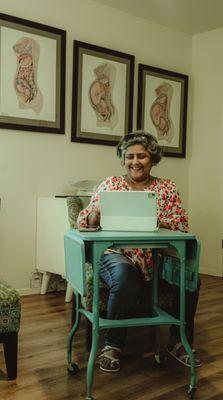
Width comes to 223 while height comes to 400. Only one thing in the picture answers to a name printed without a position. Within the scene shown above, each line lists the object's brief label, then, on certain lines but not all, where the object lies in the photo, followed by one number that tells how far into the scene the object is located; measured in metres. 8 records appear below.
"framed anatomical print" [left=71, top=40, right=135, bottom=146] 3.59
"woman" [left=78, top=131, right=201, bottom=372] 1.92
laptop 1.82
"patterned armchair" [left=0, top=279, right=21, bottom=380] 1.83
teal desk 1.68
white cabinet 3.14
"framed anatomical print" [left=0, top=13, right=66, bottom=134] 3.19
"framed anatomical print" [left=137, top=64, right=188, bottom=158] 4.07
